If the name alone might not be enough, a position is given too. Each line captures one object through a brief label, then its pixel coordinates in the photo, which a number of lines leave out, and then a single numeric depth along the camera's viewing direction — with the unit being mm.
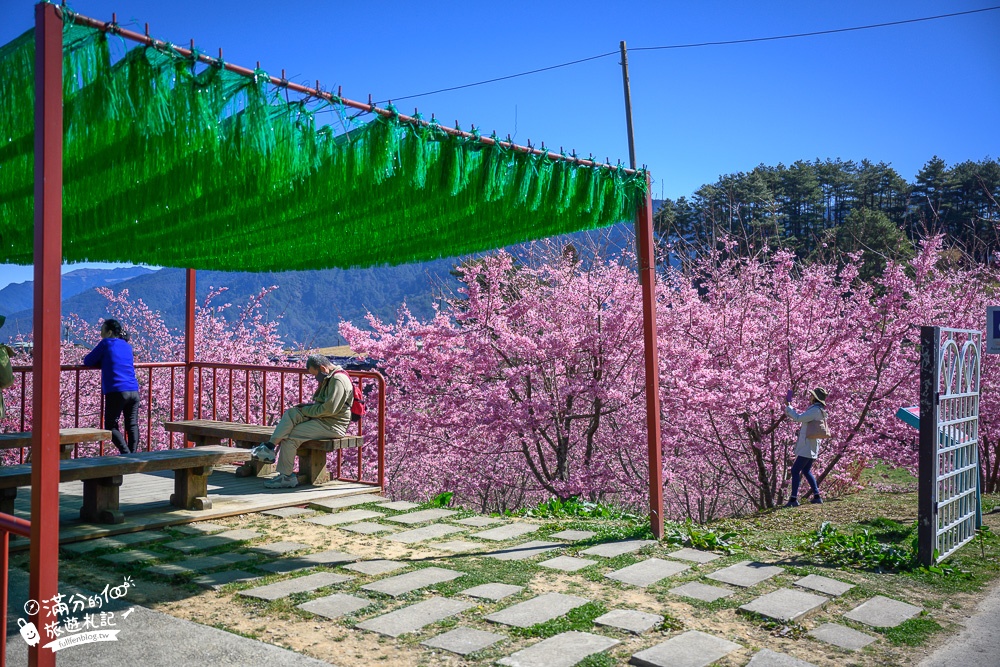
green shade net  3287
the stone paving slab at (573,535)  5734
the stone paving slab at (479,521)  6149
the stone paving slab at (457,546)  5344
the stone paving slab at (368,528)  5832
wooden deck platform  5637
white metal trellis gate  5180
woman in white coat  8867
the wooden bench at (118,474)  5270
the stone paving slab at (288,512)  6371
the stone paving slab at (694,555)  5176
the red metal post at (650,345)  5781
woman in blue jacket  7836
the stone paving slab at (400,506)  6629
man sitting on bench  7059
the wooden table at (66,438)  6254
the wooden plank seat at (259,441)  7113
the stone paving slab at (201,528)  5703
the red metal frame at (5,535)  2639
